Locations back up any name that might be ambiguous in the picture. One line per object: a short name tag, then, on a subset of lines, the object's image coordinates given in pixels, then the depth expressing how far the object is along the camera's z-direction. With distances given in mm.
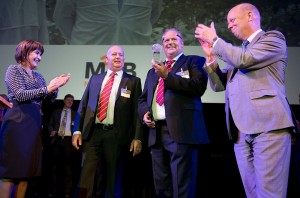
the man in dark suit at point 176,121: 2488
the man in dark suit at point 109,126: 2859
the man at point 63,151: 5223
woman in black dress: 2359
